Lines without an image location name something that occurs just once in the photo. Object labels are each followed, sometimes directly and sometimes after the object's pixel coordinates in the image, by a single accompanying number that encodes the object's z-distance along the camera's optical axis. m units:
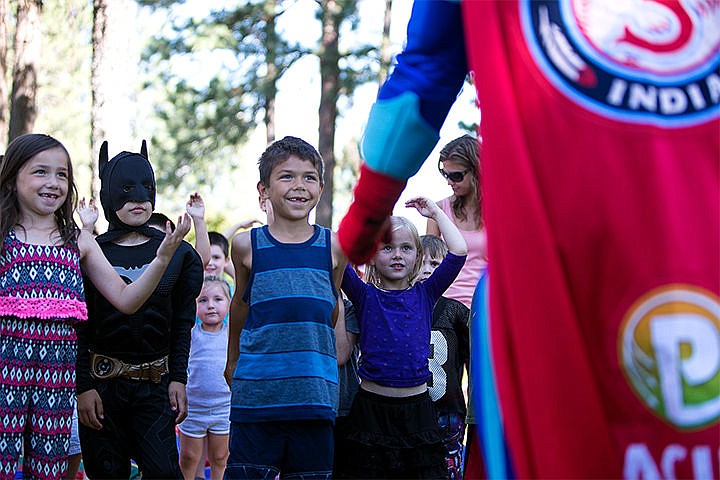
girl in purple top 4.61
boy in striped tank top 4.07
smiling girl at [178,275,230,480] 6.51
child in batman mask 4.47
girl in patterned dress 4.05
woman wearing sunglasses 5.55
